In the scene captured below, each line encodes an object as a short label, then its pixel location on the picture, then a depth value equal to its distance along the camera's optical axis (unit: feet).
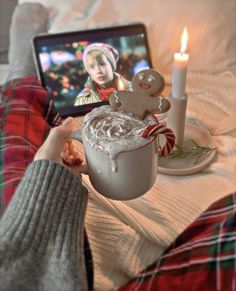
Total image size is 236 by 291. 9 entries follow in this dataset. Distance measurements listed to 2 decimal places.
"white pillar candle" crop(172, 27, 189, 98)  2.01
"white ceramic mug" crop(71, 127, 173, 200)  1.63
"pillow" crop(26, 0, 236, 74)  3.09
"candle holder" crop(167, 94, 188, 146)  2.06
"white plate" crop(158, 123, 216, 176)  2.07
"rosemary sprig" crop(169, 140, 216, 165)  2.14
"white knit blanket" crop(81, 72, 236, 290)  1.68
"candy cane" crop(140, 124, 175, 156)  1.61
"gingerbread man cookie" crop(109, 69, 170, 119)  1.74
